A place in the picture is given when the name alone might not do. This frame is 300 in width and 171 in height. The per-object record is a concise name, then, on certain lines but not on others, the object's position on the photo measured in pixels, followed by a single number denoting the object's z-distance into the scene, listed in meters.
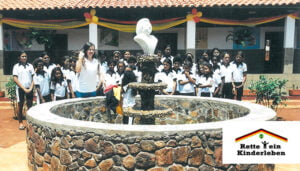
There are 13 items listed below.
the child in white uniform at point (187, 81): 7.08
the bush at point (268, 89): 8.16
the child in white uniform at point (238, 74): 7.92
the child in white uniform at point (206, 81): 6.96
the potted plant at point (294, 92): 12.41
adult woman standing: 5.68
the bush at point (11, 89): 8.51
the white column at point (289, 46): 12.77
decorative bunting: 12.71
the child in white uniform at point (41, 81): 6.79
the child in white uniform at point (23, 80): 6.84
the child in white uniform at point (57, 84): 6.82
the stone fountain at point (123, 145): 3.53
